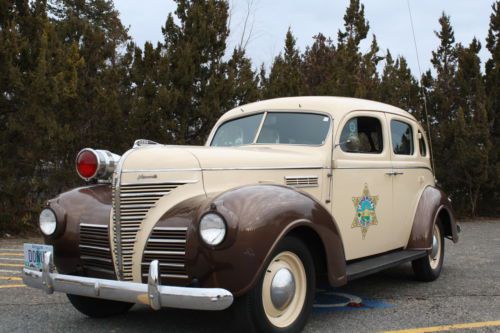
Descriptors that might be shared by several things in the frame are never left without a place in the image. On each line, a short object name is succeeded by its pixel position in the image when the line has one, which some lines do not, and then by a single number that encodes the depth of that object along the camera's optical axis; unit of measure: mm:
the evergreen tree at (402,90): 12570
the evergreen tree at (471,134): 11789
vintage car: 3217
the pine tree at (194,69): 10273
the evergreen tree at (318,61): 19750
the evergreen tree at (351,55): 12438
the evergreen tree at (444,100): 12359
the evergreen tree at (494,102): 12297
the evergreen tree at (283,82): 11602
